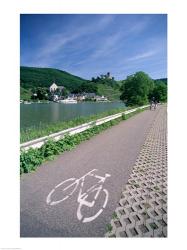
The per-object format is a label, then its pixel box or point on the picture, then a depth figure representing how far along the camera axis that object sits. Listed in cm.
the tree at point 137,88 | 4197
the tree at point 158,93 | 4788
